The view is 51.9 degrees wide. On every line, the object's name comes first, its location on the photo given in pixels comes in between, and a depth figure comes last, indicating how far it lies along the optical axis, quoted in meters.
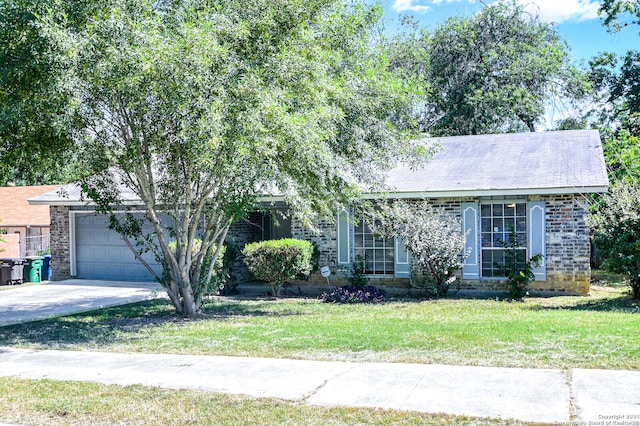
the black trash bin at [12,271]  21.19
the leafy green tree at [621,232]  13.52
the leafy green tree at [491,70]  28.48
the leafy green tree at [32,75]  10.05
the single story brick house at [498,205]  15.60
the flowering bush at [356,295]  15.94
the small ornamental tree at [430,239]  15.71
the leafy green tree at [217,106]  10.16
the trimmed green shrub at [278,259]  16.38
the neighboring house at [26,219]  28.17
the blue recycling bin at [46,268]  22.23
